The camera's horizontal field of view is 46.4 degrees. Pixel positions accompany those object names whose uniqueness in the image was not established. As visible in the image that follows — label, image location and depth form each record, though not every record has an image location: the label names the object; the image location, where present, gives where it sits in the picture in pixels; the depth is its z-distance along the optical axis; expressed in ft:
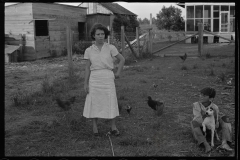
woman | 13.75
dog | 11.95
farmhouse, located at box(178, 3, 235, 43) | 87.66
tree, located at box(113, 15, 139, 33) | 82.53
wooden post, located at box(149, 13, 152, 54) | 52.06
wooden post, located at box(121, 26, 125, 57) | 41.96
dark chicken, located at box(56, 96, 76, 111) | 16.08
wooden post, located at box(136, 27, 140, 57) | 48.51
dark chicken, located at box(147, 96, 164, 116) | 17.07
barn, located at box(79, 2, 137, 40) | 75.82
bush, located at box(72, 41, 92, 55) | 63.26
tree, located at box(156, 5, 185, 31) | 104.01
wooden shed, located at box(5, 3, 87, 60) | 58.34
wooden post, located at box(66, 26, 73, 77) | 28.44
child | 12.02
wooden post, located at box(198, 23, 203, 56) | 50.15
